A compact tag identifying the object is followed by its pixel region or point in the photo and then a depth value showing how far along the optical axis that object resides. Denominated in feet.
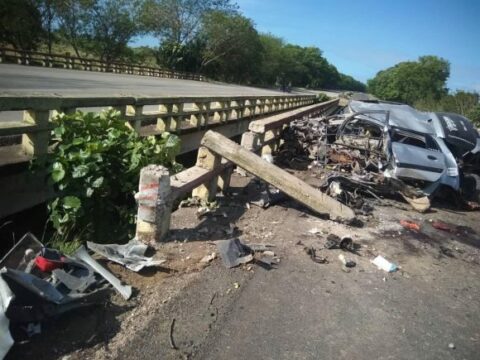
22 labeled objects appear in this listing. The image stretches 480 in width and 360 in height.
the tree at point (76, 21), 156.85
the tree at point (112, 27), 175.11
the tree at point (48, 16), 138.82
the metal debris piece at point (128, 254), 12.52
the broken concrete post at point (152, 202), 13.58
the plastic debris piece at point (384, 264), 15.48
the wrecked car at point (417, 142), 26.78
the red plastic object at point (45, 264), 10.92
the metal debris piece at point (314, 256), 15.15
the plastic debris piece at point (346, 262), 15.25
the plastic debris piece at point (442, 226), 22.30
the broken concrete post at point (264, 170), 18.43
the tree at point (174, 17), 205.34
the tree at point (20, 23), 115.65
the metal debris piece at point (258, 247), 15.11
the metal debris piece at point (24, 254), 10.84
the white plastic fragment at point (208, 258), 13.65
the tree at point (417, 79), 410.93
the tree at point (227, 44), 221.25
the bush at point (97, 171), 15.58
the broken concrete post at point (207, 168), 18.74
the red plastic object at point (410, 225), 21.34
